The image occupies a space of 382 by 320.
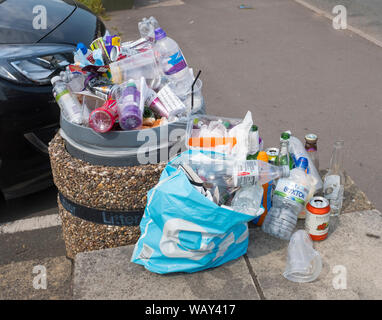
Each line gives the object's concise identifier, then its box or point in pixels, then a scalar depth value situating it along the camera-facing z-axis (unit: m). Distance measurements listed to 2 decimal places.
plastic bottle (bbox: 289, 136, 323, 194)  2.90
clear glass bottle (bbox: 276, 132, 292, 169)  2.82
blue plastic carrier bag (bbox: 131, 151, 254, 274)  2.22
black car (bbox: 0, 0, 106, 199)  3.31
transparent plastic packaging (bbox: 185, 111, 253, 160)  2.57
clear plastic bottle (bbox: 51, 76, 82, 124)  2.62
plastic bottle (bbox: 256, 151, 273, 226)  2.70
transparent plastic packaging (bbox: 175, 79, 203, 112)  2.81
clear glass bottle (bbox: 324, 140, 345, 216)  2.87
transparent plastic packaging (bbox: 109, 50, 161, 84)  2.81
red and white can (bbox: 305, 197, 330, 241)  2.57
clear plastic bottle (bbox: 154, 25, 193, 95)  2.92
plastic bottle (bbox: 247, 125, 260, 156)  2.67
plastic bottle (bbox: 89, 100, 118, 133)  2.42
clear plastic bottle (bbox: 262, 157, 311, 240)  2.67
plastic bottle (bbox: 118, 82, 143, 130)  2.45
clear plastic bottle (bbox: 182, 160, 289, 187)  2.47
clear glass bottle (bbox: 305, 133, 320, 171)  3.15
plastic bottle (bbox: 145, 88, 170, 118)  2.69
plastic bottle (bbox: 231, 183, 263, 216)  2.44
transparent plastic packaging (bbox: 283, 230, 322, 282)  2.40
